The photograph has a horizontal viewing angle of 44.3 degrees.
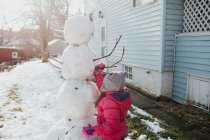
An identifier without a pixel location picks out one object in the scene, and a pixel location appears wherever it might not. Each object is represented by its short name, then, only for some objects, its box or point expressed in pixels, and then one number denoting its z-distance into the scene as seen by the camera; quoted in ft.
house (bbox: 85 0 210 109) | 23.25
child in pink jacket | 9.26
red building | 111.24
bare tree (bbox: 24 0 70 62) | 78.02
